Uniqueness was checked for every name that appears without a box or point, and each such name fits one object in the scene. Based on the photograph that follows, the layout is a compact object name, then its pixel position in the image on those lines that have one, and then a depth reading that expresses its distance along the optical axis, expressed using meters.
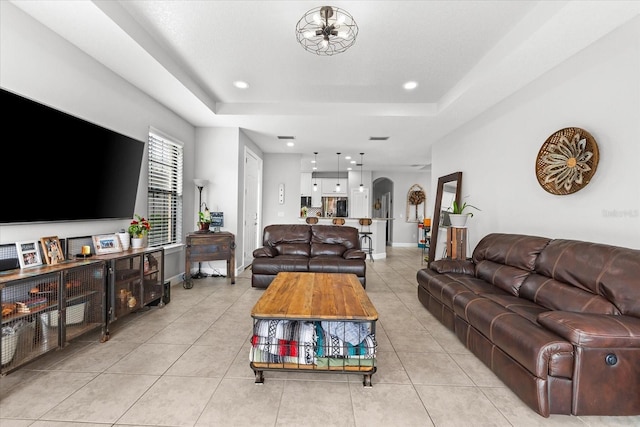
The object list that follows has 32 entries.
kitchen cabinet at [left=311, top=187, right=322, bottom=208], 10.91
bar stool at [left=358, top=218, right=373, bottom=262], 7.33
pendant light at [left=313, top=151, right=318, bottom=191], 8.37
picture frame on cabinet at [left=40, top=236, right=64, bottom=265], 2.33
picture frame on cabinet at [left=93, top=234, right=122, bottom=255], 2.88
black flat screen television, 2.16
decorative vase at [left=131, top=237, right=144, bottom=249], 3.32
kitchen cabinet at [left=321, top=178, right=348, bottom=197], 10.80
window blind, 4.06
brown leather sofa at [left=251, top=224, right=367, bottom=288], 4.36
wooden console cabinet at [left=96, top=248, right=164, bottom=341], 2.71
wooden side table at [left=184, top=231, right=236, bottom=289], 4.54
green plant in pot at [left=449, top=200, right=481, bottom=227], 4.25
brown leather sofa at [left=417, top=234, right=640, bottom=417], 1.65
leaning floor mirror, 5.14
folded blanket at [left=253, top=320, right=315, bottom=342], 2.05
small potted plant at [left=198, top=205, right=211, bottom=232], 4.79
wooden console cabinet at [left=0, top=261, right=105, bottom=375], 1.86
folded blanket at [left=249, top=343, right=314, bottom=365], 2.03
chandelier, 2.33
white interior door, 6.14
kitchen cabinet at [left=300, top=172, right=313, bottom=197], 10.86
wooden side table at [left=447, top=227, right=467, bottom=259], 4.21
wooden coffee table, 1.96
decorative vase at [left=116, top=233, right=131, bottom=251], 3.19
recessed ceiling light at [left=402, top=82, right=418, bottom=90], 3.85
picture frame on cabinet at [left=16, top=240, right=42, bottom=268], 2.15
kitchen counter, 7.66
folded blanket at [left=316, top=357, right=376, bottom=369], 2.02
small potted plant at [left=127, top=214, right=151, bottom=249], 3.32
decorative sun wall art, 2.60
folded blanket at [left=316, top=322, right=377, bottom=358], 2.01
